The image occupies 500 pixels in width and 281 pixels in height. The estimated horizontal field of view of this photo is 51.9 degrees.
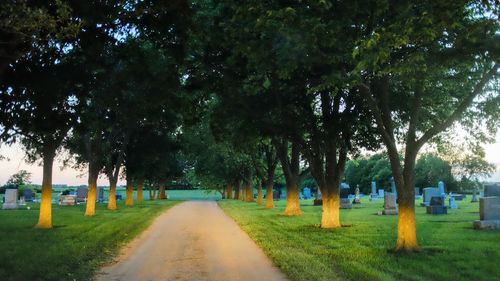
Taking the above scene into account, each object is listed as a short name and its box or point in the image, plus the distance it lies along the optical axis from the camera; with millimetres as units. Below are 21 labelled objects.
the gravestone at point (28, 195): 50225
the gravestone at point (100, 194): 56562
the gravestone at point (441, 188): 38312
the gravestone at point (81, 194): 51750
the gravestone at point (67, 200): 44716
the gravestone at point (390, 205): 27828
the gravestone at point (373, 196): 61406
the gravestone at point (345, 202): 36712
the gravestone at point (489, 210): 18172
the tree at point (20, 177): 88625
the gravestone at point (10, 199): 34656
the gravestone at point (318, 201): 44234
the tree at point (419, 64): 8844
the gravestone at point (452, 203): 33666
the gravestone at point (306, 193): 76512
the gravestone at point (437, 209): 27638
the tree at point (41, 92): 10641
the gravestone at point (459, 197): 55606
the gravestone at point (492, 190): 25734
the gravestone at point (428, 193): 37159
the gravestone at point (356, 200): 46869
